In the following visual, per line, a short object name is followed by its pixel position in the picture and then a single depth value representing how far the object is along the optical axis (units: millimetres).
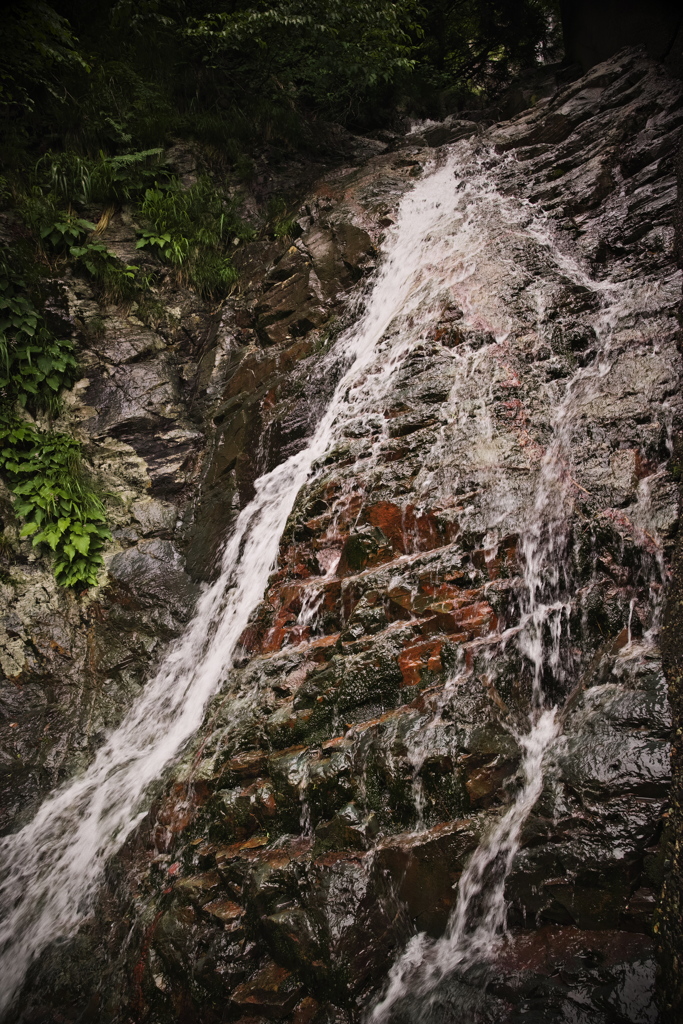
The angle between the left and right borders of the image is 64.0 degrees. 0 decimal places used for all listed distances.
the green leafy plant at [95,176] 7281
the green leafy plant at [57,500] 5371
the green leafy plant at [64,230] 6730
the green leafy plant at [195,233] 7473
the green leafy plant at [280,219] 7723
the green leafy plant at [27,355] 5980
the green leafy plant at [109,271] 6840
